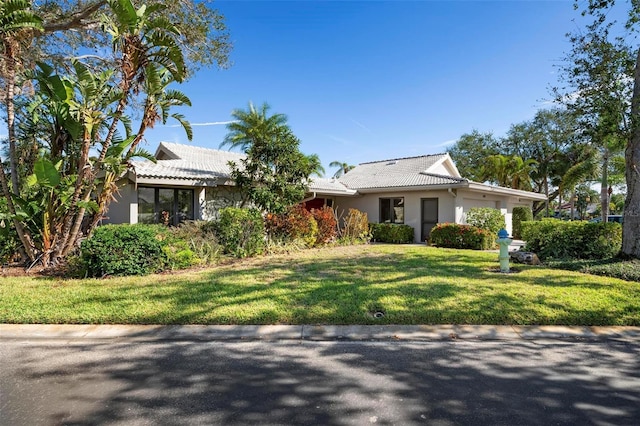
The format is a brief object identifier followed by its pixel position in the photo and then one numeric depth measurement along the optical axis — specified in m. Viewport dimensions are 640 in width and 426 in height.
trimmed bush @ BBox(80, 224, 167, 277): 7.46
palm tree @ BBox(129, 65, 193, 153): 8.59
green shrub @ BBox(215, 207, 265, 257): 10.77
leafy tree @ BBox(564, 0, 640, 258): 8.59
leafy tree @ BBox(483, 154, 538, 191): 27.03
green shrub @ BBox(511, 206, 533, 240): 19.73
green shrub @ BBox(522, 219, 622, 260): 9.79
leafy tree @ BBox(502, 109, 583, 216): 29.97
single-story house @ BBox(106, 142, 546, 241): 12.76
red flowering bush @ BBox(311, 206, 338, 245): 14.20
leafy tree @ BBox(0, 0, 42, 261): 7.09
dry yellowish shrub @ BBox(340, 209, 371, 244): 15.60
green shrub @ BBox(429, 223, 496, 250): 14.05
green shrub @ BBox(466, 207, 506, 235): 15.53
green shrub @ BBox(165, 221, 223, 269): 8.94
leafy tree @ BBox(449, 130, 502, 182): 35.47
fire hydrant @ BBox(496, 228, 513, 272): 8.38
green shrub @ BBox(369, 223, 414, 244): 16.53
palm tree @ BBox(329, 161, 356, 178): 35.66
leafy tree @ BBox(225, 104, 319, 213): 12.64
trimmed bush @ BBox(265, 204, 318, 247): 12.42
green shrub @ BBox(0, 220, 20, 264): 8.50
